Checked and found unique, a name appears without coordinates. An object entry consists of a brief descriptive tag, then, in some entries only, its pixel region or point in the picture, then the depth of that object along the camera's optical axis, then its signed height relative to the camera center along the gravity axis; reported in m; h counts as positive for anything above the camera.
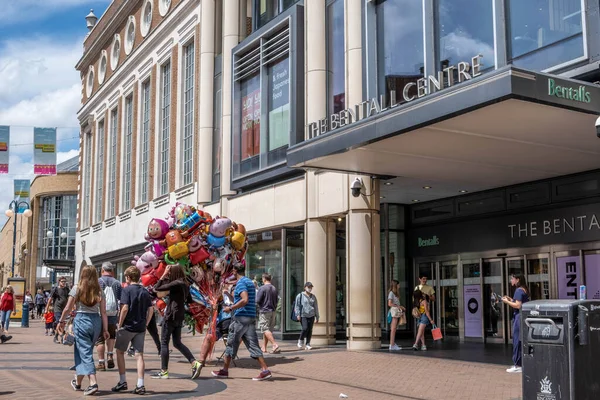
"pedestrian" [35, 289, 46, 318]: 43.50 -0.63
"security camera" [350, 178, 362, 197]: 17.81 +2.35
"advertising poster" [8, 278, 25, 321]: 34.31 +0.10
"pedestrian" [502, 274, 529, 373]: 12.55 -0.31
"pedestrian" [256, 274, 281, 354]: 16.56 -0.32
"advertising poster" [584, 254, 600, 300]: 16.50 +0.26
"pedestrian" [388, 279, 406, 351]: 17.48 -0.49
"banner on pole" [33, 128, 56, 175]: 33.97 +6.24
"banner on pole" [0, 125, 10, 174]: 32.22 +6.13
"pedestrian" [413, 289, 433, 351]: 17.16 -0.49
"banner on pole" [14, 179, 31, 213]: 52.00 +7.06
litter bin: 7.56 -0.65
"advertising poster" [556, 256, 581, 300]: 17.05 +0.25
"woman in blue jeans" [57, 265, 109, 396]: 9.77 -0.40
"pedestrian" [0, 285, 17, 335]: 23.47 -0.42
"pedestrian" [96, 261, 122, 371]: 12.88 -0.14
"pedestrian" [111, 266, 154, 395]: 10.45 -0.41
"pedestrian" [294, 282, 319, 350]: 17.62 -0.46
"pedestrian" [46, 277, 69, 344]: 19.65 -0.13
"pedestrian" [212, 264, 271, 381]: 11.62 -0.53
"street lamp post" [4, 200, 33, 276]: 43.86 +5.27
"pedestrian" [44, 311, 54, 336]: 24.03 -0.91
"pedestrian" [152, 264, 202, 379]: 11.72 -0.41
